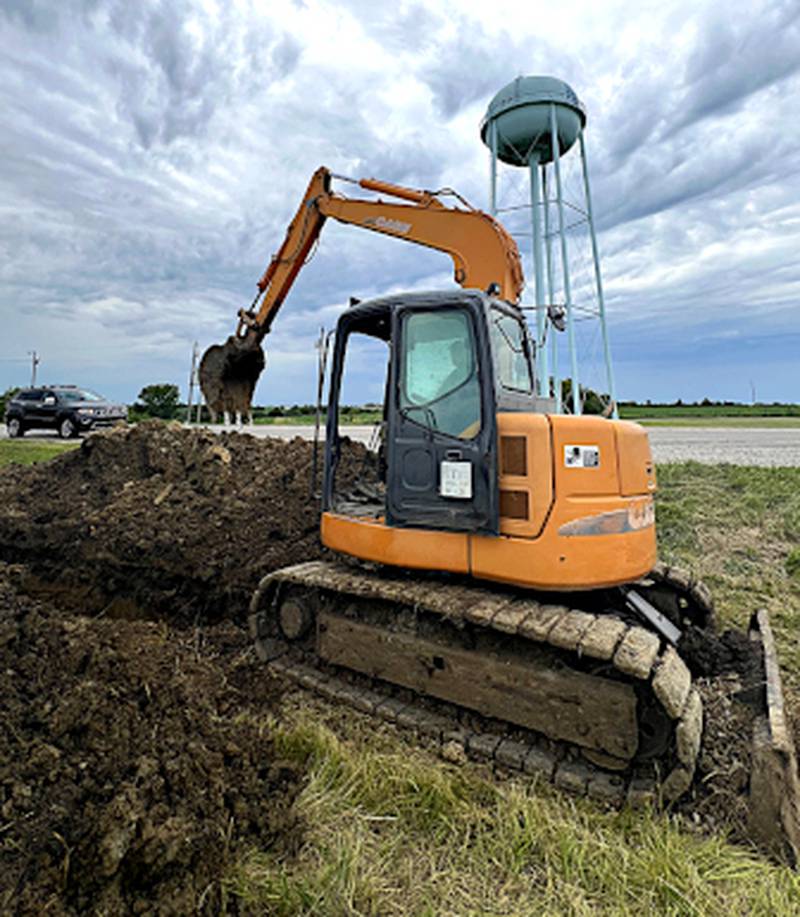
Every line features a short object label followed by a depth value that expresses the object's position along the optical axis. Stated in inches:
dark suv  812.6
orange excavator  133.0
